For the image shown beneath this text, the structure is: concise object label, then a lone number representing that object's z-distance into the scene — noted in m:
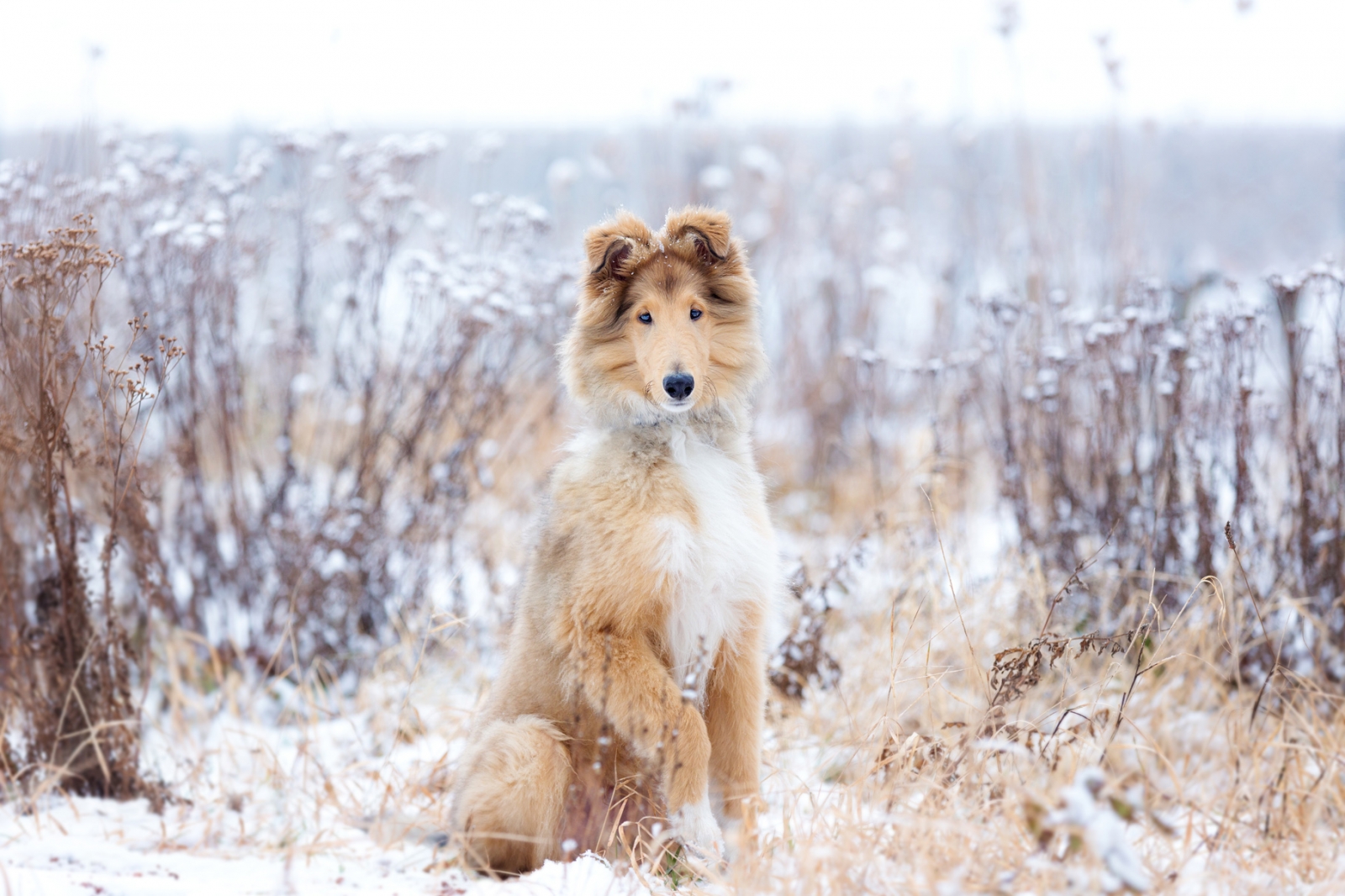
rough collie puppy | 5.91
